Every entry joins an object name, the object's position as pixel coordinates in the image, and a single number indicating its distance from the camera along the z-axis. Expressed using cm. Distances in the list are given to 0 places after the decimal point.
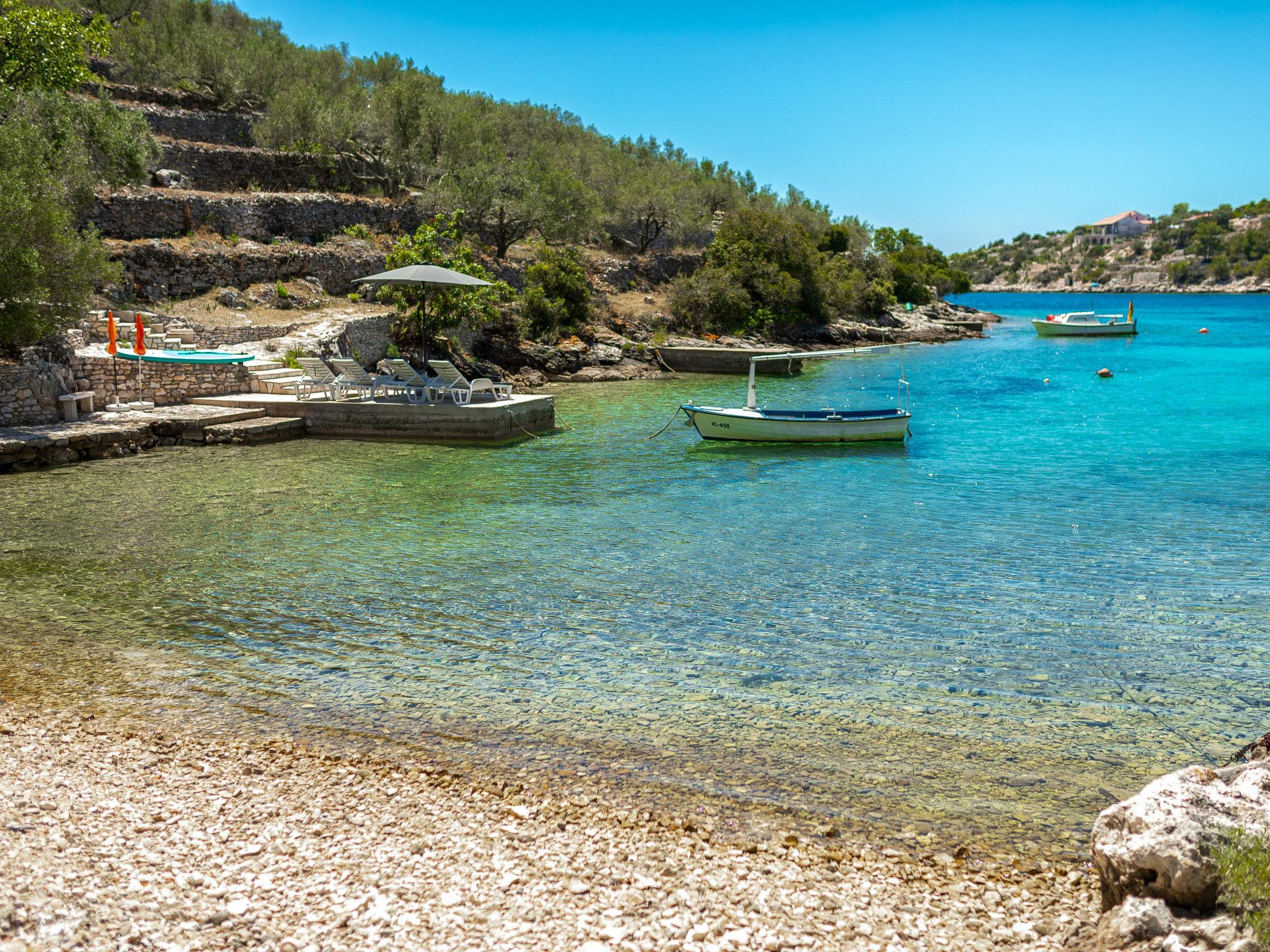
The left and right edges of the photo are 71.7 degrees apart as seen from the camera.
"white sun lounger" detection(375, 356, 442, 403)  2369
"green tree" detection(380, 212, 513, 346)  2889
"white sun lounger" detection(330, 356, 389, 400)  2408
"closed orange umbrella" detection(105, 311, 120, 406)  2188
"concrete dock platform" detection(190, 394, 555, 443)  2288
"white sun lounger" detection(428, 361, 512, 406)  2347
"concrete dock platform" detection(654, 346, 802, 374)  4259
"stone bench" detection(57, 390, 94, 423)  2047
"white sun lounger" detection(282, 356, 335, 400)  2400
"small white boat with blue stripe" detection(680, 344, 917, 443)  2400
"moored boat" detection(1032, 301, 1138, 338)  7250
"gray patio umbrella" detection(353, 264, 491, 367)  2369
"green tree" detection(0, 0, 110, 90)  2269
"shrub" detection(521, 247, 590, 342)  3925
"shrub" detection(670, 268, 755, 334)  5056
